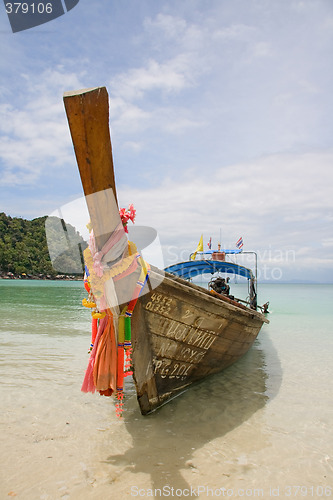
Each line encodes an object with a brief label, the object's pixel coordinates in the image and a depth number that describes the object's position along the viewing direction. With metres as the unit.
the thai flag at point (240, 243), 11.63
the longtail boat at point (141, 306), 2.13
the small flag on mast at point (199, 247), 11.86
